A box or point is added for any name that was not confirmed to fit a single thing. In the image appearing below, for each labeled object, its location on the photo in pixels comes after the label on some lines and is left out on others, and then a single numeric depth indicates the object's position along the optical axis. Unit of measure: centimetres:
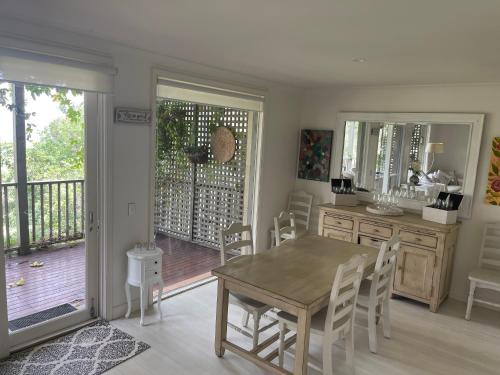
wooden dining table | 239
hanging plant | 552
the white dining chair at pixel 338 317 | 237
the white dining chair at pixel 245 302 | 280
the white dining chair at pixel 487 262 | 368
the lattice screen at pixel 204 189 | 525
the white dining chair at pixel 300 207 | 507
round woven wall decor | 522
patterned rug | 263
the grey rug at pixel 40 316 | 286
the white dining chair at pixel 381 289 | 292
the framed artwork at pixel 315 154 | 497
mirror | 405
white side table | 322
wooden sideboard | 378
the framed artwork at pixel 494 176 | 386
